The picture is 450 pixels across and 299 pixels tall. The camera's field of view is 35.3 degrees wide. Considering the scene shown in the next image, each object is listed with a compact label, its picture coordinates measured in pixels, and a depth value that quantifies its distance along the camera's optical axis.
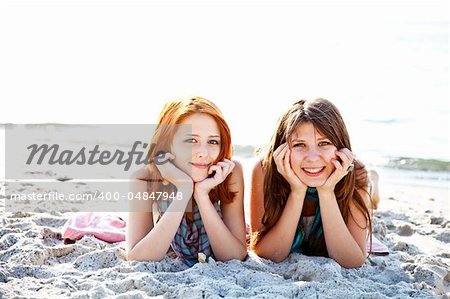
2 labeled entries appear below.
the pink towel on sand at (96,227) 4.55
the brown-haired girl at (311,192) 3.97
